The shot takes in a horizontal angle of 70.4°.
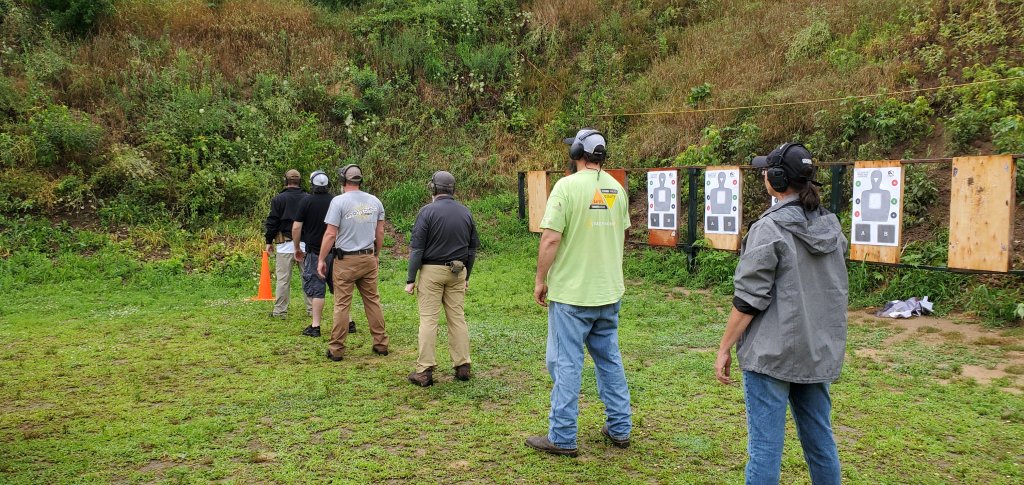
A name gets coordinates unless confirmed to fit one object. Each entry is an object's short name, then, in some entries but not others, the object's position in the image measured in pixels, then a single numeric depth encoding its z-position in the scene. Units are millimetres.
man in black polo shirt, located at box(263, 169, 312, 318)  8992
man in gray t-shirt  7254
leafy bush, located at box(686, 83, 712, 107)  15102
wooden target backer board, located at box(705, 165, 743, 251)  11117
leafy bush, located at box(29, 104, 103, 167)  13805
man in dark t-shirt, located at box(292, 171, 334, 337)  8180
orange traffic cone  10938
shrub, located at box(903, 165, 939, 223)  10555
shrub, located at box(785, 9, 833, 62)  14562
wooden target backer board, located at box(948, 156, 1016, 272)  8305
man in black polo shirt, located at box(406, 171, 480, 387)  6367
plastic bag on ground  8938
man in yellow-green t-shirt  4707
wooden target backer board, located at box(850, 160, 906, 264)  9297
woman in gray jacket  3338
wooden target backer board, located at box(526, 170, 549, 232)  14102
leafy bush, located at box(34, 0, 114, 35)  16891
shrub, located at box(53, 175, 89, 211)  13461
